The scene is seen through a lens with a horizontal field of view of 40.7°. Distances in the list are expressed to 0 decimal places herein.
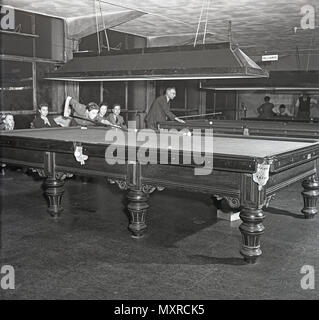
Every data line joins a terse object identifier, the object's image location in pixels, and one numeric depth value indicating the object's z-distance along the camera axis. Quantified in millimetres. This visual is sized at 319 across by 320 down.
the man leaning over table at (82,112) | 5980
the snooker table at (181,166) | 3197
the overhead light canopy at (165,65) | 3883
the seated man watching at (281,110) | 12023
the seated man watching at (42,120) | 5781
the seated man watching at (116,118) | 6793
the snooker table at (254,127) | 6129
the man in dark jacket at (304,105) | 11578
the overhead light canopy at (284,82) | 7205
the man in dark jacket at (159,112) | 7012
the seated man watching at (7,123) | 6137
